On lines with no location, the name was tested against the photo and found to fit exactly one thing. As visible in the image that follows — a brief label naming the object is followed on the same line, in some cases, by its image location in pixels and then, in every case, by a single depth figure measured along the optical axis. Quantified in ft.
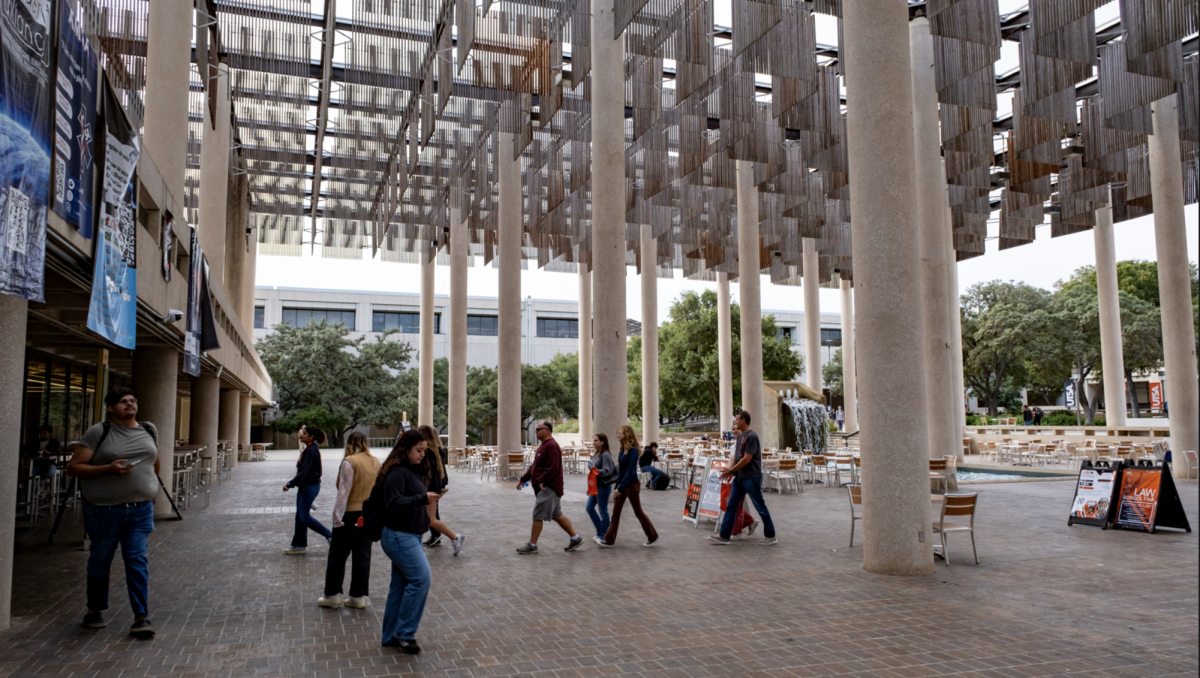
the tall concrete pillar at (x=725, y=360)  116.47
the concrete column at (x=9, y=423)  19.26
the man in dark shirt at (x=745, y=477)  32.35
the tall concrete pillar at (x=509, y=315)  76.13
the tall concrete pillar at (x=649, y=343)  106.93
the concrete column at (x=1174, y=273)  65.31
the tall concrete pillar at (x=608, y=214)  50.42
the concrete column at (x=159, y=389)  41.52
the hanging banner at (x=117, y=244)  22.45
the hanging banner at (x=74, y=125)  19.26
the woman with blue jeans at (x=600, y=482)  33.09
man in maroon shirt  30.55
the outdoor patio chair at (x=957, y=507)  28.58
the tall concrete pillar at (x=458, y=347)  94.27
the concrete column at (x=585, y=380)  120.37
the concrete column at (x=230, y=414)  91.71
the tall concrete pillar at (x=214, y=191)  61.16
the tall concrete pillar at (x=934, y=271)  57.00
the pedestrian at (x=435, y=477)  22.76
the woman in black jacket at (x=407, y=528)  17.67
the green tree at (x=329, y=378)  159.43
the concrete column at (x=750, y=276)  85.87
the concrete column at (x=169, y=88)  39.91
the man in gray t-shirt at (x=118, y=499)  19.16
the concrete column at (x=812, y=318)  122.93
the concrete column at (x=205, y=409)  65.98
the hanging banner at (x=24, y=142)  15.76
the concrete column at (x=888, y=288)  26.78
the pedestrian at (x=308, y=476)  29.01
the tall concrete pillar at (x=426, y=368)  115.96
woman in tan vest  21.77
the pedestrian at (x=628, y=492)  32.73
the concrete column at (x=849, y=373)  130.62
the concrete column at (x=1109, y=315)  98.73
